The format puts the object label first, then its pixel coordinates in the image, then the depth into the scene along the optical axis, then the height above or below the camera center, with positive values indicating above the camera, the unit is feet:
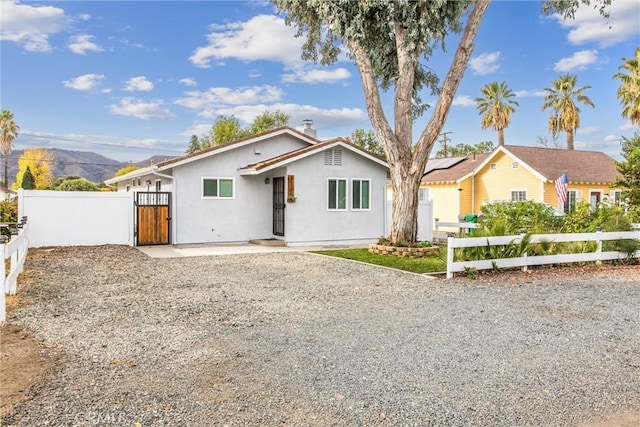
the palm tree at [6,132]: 162.09 +28.62
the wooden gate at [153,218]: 50.83 -0.66
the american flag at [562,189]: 62.90 +3.39
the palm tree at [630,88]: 84.58 +23.90
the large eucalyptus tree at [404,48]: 44.62 +16.64
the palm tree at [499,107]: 125.59 +29.63
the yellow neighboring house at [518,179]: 82.69 +6.71
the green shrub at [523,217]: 39.39 -0.33
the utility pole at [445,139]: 141.53 +23.10
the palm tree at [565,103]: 113.70 +27.95
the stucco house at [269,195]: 51.75 +2.13
